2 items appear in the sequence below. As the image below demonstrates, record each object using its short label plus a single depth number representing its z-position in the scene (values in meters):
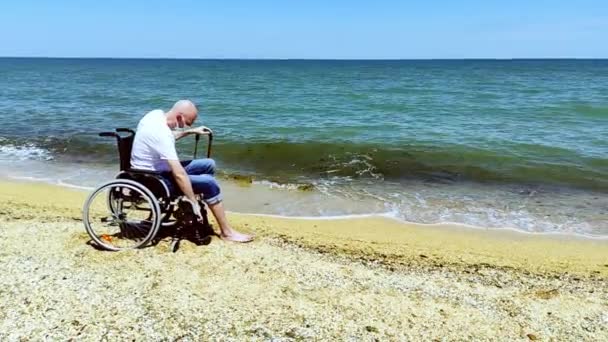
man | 4.68
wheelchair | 4.79
